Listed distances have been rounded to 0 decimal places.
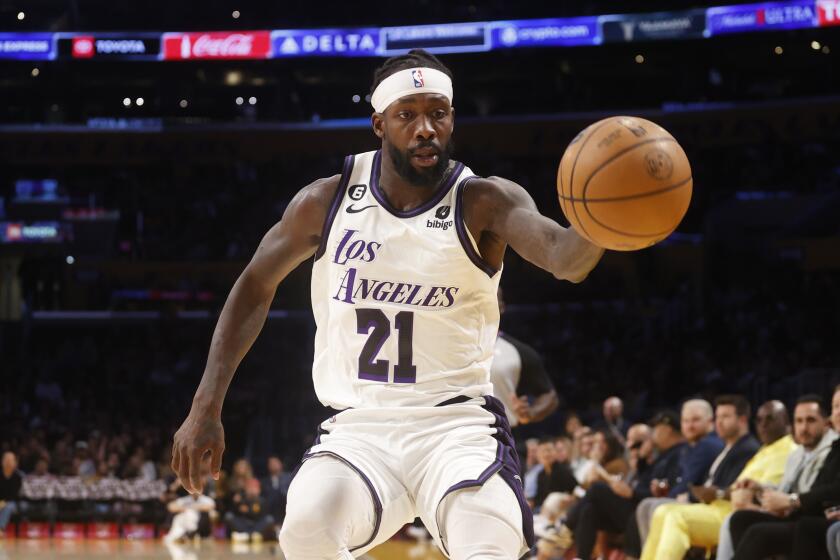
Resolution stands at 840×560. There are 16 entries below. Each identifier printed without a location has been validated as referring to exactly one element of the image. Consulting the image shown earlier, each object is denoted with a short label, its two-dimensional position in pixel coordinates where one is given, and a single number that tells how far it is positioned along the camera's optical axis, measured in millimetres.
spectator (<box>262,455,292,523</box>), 15039
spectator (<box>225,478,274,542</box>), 14977
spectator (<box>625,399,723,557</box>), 8531
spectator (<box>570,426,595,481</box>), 10553
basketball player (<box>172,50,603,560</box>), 3635
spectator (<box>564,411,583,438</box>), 12188
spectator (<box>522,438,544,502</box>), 11383
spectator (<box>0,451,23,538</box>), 15766
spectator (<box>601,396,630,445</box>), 11195
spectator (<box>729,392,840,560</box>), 6820
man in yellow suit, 7863
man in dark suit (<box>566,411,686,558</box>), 9023
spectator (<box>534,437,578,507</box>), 10398
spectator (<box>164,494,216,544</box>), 15148
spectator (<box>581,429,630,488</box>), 9539
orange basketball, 3271
